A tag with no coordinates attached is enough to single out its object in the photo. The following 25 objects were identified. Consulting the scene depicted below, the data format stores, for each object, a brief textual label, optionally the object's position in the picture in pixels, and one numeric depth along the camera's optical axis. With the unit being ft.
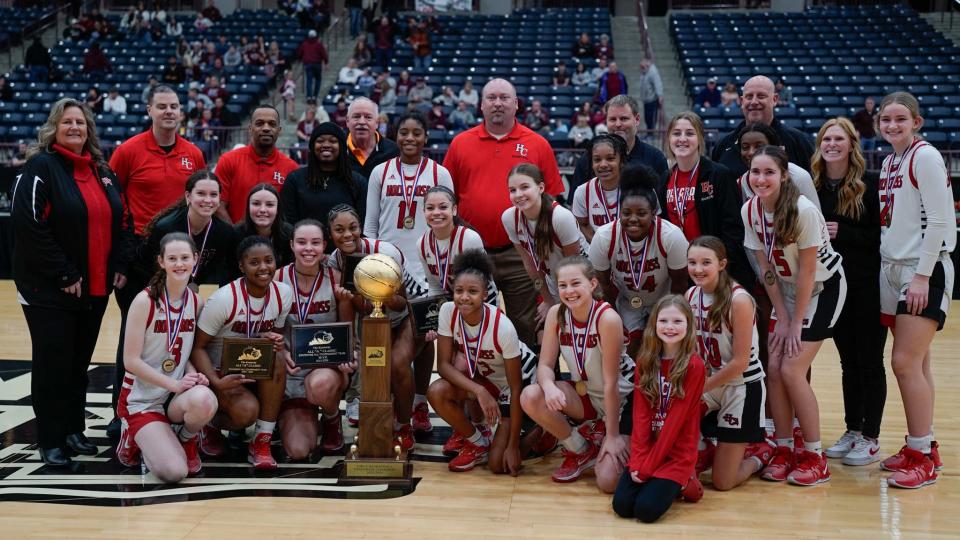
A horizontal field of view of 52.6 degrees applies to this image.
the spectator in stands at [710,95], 42.19
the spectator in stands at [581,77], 46.11
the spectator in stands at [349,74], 47.63
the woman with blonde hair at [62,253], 13.58
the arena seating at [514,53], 44.39
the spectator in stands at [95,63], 50.16
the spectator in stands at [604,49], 48.62
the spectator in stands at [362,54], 50.44
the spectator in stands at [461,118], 40.50
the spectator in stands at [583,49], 49.32
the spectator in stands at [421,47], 50.08
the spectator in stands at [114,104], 44.65
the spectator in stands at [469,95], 42.11
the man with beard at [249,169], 16.24
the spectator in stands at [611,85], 41.83
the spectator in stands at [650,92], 40.98
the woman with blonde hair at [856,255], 13.44
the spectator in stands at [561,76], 45.80
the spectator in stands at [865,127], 37.32
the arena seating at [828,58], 41.47
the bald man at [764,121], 14.60
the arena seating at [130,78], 43.60
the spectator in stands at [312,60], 48.29
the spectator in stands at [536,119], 39.32
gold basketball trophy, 13.05
